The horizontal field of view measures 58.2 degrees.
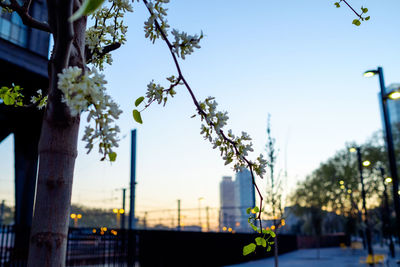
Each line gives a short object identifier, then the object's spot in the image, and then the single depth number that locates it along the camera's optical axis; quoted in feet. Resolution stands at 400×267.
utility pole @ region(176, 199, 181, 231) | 84.69
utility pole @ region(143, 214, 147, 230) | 99.16
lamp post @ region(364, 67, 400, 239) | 35.01
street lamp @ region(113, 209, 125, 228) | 83.35
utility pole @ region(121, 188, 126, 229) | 83.80
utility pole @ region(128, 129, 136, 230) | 54.69
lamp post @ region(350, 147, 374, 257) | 67.24
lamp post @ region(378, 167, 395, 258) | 85.58
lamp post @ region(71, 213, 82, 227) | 99.20
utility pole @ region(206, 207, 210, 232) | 86.88
